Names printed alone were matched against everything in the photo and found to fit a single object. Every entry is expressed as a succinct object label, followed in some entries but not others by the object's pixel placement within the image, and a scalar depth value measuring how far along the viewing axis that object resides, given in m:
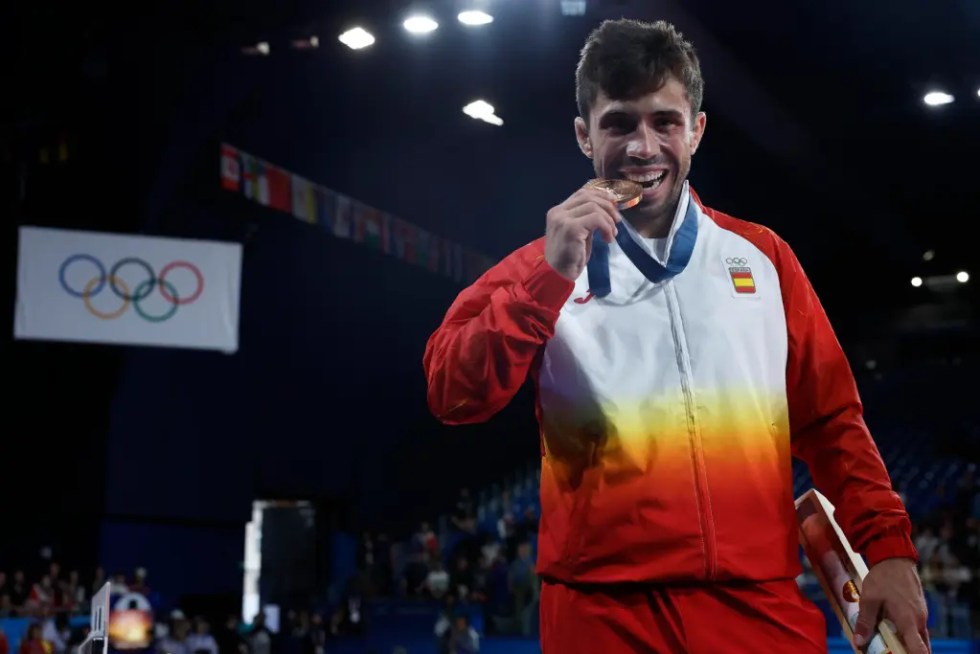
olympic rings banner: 10.73
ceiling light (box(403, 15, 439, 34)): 10.09
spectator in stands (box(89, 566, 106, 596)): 12.68
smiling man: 1.71
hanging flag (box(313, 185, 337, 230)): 14.98
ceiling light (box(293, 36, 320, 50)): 11.17
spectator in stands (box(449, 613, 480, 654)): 9.77
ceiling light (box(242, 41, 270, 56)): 11.73
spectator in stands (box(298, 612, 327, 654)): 11.21
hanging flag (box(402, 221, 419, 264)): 16.83
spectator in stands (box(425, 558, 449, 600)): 12.54
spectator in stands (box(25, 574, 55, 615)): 11.89
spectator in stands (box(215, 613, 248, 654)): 11.34
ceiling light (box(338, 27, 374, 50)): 10.52
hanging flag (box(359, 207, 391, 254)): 15.98
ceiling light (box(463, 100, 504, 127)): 13.19
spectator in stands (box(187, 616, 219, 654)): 10.94
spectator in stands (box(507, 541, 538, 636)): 10.13
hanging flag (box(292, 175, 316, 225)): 14.52
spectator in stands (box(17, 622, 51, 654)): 10.16
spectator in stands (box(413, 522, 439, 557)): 13.87
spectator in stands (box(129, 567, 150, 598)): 12.32
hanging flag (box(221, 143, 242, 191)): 13.16
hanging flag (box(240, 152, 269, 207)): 13.54
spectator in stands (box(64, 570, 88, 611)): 12.40
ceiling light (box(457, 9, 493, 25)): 10.05
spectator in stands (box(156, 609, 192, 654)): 11.02
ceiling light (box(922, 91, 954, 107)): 12.27
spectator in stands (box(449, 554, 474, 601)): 12.15
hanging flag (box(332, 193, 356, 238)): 15.36
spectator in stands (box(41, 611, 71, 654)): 10.75
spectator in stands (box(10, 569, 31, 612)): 12.81
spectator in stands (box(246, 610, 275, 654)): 11.51
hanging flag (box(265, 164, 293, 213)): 14.05
